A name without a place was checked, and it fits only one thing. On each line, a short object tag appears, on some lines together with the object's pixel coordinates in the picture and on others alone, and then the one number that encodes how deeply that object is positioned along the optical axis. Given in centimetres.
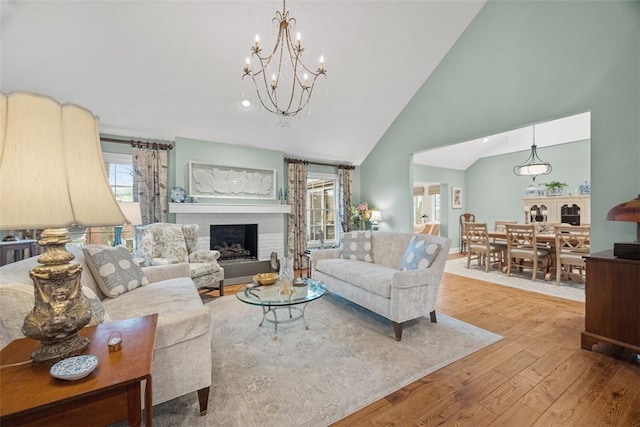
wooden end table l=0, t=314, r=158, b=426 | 77
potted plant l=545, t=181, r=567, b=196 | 604
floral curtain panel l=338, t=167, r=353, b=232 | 627
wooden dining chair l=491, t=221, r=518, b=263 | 502
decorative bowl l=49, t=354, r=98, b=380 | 83
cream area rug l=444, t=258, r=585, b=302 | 366
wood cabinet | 201
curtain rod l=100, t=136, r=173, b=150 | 403
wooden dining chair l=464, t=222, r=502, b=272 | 501
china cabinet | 580
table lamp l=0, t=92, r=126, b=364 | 77
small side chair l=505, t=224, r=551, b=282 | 429
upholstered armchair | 327
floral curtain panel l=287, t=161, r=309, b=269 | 552
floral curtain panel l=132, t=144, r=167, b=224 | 411
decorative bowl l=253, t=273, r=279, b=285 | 270
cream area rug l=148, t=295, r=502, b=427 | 156
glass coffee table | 227
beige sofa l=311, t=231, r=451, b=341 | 242
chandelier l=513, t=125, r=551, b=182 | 478
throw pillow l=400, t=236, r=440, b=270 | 263
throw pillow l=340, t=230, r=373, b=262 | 364
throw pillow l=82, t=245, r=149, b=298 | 208
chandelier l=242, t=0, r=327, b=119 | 357
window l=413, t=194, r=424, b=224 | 880
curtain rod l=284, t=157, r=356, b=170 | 553
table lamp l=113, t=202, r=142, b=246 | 303
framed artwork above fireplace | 455
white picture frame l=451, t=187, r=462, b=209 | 761
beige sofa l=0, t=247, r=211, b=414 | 115
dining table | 430
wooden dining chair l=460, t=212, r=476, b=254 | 749
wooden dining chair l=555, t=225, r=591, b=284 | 380
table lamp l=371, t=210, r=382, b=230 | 584
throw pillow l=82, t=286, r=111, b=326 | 131
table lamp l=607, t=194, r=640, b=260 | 199
